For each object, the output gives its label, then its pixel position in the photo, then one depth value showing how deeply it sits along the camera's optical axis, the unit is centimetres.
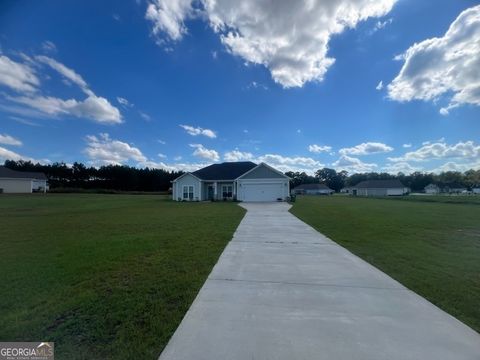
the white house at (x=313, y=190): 9525
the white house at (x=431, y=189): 9831
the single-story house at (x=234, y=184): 2928
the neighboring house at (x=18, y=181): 4597
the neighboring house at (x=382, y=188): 7175
